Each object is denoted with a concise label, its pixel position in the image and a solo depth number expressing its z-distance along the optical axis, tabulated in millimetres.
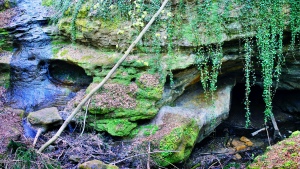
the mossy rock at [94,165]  4625
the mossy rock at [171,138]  5465
